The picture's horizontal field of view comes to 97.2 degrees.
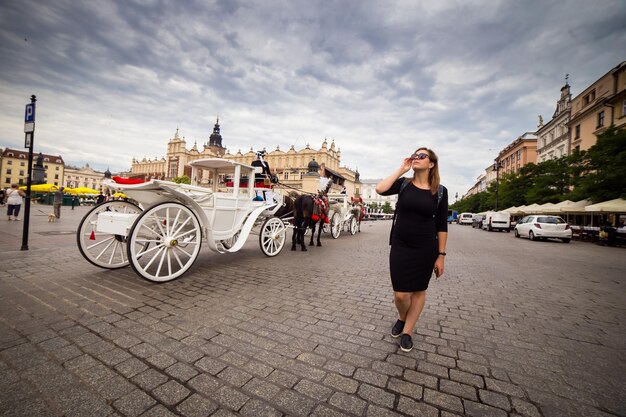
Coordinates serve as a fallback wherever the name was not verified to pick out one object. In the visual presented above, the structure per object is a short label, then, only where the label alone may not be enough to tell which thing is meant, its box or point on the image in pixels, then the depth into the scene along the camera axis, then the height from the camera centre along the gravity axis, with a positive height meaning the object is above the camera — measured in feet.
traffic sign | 20.25 +5.85
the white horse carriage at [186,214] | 13.56 -0.66
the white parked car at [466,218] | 161.89 +1.21
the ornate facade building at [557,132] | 131.44 +49.49
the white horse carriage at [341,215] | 42.91 -0.33
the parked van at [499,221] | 87.25 +0.50
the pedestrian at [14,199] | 39.32 -0.93
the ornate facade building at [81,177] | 403.73 +30.02
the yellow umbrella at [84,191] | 122.02 +2.87
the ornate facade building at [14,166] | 301.02 +30.26
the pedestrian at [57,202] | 48.38 -1.29
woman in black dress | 8.48 -0.53
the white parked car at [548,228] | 52.34 -0.55
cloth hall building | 233.76 +45.25
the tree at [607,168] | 52.65 +12.09
